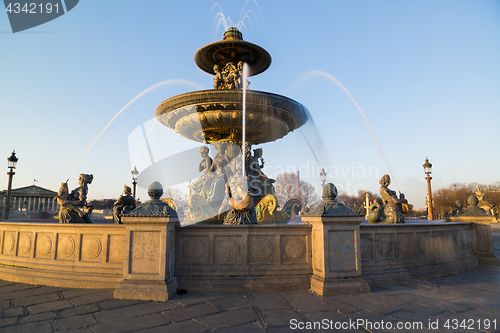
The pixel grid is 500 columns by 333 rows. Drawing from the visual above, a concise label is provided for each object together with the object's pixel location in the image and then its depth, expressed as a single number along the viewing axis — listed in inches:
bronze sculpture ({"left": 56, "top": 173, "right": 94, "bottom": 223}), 263.1
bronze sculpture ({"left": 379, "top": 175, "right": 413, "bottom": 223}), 307.3
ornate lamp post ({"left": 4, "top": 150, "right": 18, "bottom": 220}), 695.1
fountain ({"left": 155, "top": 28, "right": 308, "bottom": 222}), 344.2
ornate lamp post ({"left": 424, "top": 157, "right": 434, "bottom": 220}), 889.9
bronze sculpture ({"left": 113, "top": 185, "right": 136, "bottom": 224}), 297.4
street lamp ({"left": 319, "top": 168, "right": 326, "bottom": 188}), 704.4
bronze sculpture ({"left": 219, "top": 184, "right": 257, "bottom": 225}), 221.3
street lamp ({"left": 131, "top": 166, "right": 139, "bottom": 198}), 877.2
